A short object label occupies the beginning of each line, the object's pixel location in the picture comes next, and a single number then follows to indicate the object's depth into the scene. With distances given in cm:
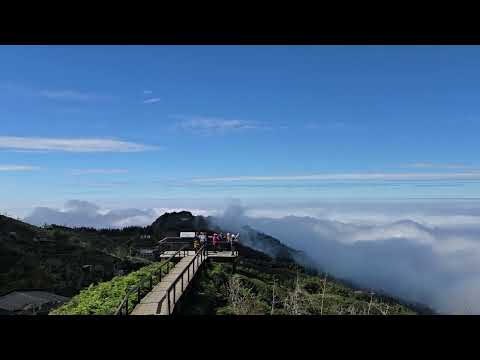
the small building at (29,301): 1453
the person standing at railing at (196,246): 2542
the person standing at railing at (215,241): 2560
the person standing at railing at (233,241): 2458
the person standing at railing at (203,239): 2487
